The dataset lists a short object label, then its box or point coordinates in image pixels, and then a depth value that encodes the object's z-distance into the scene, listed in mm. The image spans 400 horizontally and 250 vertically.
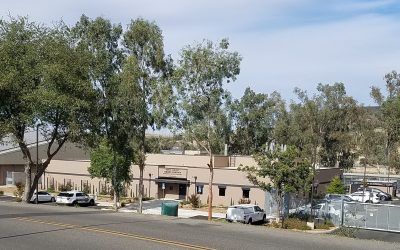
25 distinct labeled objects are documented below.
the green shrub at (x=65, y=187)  61156
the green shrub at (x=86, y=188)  59812
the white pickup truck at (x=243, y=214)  34531
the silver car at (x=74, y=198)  47344
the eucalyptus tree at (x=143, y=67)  41250
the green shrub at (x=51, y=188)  62000
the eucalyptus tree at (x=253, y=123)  79375
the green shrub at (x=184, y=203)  49288
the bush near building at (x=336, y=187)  51844
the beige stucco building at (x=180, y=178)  49688
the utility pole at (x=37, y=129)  35541
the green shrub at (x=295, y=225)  31125
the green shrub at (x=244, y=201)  47525
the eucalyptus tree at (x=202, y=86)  36125
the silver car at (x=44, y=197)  48625
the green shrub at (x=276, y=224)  31008
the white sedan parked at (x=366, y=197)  51938
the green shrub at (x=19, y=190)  53738
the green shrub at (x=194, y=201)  47375
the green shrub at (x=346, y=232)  20444
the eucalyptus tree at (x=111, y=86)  41031
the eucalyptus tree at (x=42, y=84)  32812
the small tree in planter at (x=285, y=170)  32938
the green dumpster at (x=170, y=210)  30219
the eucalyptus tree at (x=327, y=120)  77125
